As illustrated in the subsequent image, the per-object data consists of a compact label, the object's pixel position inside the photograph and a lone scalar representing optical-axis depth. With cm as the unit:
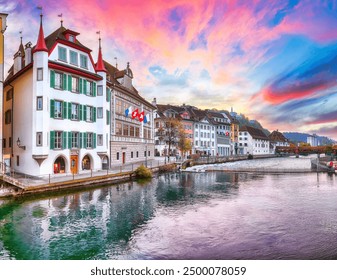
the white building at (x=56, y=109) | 2023
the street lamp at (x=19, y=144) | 2085
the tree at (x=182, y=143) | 4688
